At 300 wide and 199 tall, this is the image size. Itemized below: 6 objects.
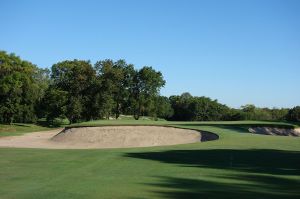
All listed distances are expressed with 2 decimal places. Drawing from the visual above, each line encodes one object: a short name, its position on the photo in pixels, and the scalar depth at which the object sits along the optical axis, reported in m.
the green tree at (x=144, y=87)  80.81
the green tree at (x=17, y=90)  68.19
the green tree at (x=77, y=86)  68.70
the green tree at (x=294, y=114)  90.75
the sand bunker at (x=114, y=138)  34.41
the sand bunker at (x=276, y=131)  38.53
